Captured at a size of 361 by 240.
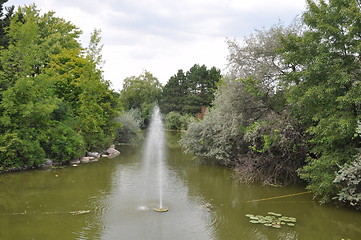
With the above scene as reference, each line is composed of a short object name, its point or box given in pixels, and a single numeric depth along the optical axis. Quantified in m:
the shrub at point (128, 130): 26.43
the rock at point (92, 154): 19.33
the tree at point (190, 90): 47.34
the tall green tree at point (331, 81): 8.20
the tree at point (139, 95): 48.72
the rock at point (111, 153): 20.42
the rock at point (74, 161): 16.84
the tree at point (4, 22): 15.06
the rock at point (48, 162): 15.71
